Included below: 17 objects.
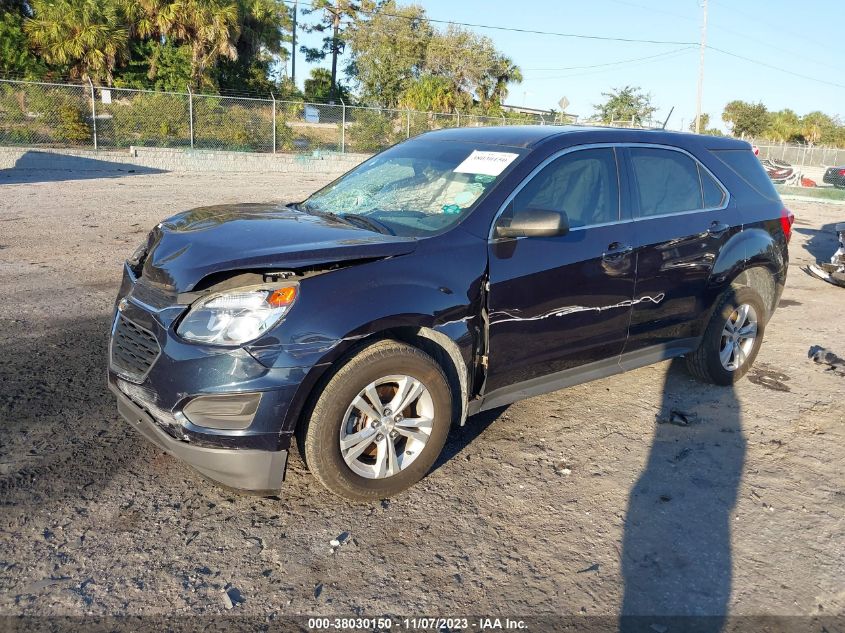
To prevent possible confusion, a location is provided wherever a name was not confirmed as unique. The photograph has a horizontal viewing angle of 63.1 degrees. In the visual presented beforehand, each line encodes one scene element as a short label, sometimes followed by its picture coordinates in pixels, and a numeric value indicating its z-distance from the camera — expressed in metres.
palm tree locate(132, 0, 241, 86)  28.17
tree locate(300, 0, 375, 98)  46.16
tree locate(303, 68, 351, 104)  44.78
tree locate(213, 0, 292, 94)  32.00
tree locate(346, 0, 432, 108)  42.91
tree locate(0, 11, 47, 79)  25.77
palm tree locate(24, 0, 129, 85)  26.06
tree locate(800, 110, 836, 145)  61.12
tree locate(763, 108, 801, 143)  60.47
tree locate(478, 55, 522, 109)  46.56
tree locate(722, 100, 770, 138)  60.66
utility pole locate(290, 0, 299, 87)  45.98
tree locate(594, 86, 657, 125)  40.84
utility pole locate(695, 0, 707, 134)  39.03
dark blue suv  3.13
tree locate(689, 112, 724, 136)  50.15
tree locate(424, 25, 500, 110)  46.06
